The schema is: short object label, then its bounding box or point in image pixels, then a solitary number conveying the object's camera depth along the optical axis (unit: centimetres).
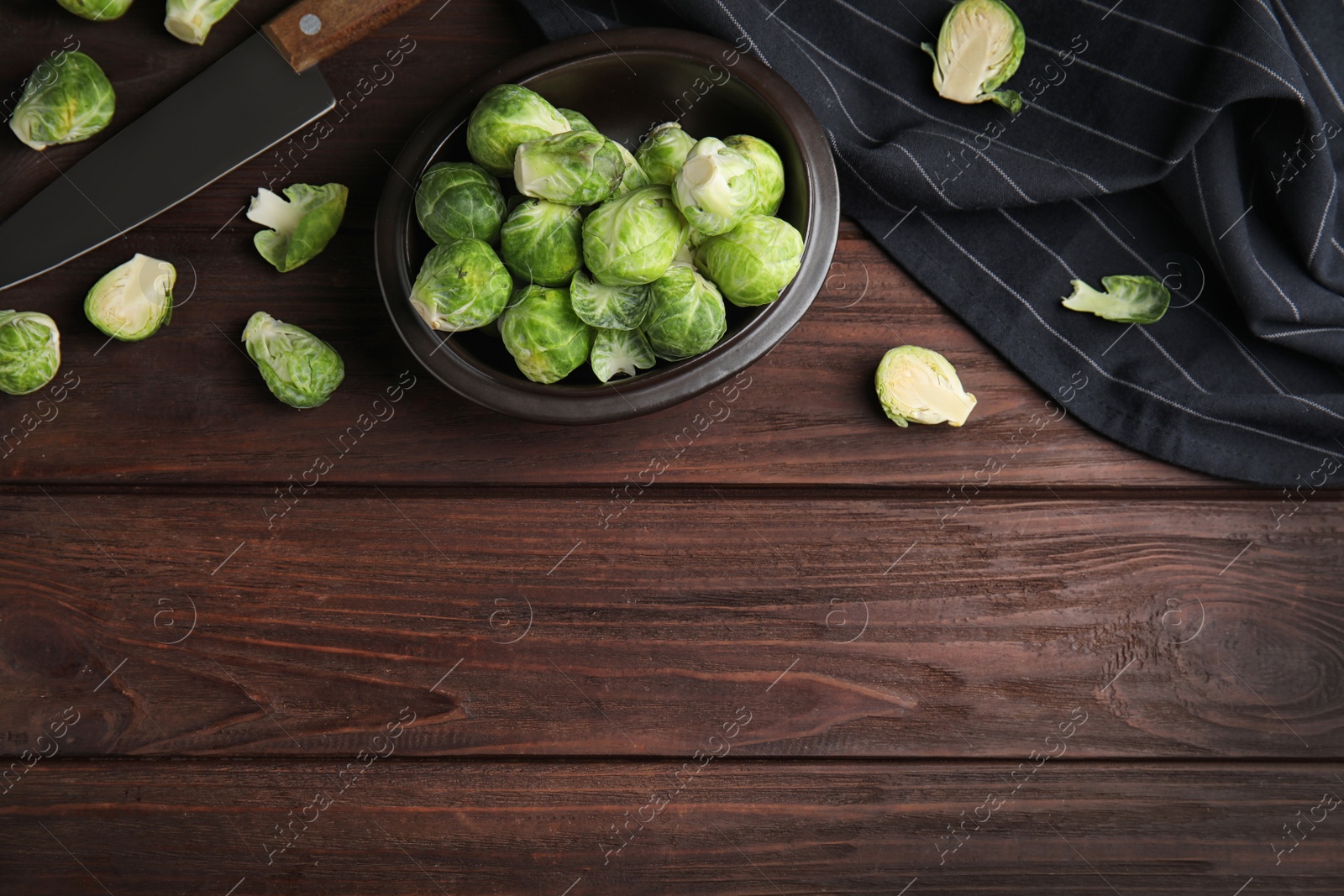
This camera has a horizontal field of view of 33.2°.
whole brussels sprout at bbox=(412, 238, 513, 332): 81
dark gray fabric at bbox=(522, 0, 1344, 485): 86
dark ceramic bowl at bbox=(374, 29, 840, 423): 82
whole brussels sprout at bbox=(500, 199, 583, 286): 81
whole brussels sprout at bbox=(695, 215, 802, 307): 81
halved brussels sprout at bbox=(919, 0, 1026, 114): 86
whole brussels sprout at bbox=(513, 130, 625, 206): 80
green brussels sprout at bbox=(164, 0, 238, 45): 86
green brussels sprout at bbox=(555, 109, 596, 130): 83
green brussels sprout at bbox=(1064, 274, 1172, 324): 88
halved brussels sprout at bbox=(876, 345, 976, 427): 87
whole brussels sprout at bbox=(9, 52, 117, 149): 86
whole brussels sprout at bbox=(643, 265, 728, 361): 81
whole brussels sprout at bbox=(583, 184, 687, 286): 80
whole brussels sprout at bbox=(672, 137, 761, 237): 79
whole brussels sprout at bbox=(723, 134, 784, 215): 82
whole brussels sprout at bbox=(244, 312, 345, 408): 85
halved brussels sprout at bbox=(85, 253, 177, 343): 86
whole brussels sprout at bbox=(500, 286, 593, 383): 82
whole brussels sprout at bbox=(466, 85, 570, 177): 81
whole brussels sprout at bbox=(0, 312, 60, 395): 85
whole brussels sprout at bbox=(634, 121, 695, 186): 82
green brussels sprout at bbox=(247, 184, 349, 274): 87
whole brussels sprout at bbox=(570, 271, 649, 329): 82
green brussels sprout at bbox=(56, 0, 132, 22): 87
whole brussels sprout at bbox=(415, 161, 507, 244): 82
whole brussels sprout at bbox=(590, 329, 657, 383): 83
